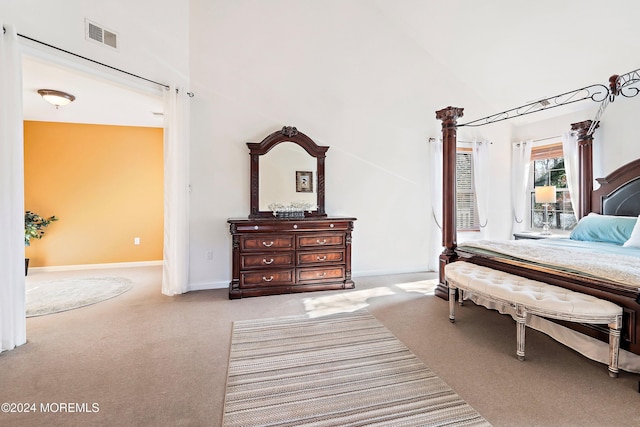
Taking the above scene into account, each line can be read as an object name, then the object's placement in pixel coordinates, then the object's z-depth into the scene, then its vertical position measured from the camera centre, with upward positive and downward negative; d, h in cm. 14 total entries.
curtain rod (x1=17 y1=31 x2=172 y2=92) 255 +149
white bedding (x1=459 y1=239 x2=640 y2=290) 217 -39
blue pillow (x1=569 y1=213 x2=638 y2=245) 350 -21
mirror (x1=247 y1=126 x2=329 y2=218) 427 +53
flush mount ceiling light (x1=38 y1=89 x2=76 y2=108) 398 +153
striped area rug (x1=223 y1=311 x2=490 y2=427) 169 -110
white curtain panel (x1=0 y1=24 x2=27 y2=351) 234 +14
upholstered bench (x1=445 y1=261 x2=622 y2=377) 203 -64
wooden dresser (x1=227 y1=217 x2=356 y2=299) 379 -55
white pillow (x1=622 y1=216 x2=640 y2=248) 321 -29
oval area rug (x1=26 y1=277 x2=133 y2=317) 344 -101
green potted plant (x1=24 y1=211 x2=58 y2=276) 481 -18
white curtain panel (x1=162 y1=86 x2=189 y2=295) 382 +32
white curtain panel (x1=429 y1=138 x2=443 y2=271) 521 +28
